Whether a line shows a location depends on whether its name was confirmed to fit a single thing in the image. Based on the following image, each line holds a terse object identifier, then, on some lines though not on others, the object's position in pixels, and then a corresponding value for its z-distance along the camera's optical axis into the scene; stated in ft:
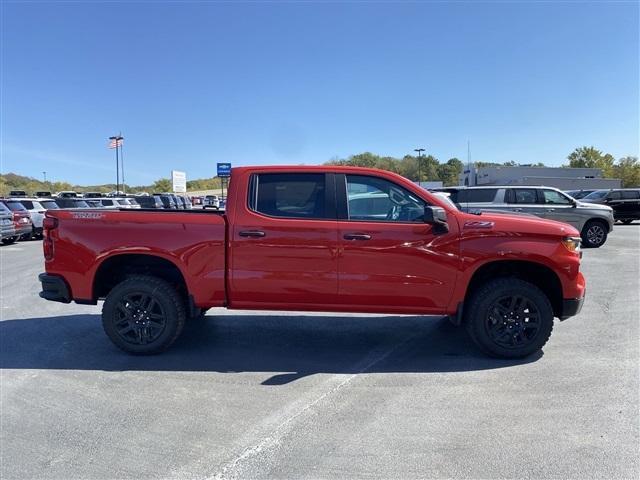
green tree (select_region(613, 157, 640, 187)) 244.83
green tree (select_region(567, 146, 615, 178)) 297.74
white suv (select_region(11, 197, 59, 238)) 66.13
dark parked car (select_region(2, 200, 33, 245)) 61.36
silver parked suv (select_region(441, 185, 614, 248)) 47.26
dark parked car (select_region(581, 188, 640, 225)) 82.02
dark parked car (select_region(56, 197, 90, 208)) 75.30
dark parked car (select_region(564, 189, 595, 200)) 106.39
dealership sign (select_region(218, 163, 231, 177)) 121.84
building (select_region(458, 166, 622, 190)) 192.24
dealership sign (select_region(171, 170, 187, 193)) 210.94
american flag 166.34
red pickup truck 15.62
